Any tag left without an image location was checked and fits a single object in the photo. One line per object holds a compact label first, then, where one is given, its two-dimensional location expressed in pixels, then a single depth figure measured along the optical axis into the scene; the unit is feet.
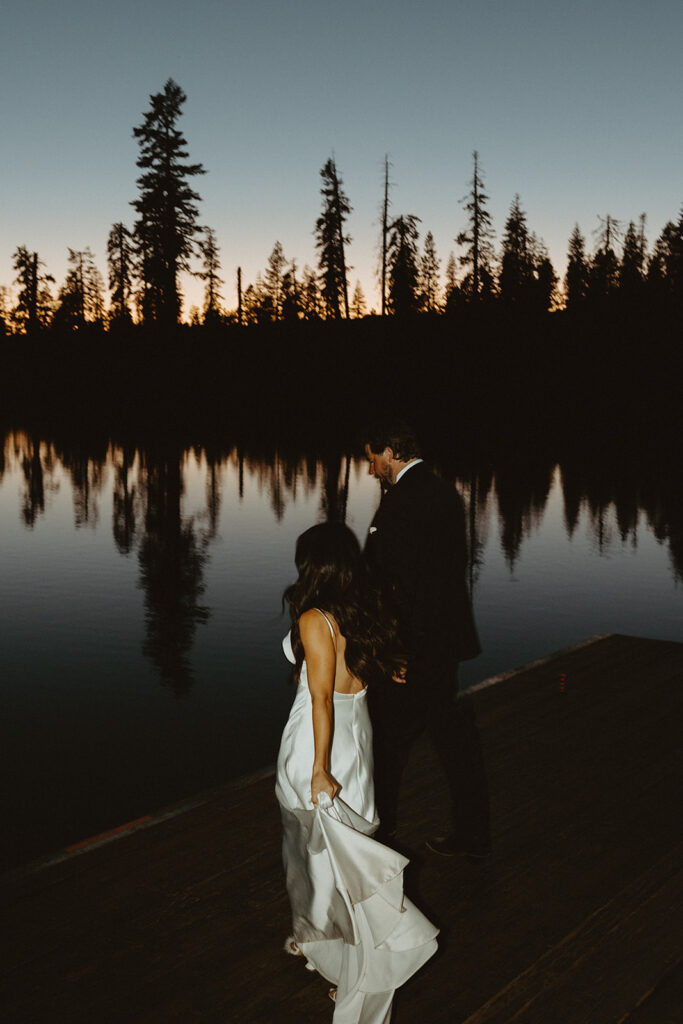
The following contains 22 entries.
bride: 9.58
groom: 13.43
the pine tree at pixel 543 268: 298.68
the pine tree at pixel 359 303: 380.99
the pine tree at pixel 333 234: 209.74
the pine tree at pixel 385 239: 200.58
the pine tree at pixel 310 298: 269.85
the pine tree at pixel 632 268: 247.70
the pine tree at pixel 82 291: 327.88
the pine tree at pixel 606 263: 295.89
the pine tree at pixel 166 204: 190.60
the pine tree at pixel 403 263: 206.18
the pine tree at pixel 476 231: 203.00
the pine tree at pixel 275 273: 346.33
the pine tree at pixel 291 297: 280.18
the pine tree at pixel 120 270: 302.66
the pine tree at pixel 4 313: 378.73
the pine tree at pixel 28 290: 298.15
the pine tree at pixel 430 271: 306.55
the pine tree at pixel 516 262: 242.99
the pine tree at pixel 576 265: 329.11
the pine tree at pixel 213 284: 331.16
